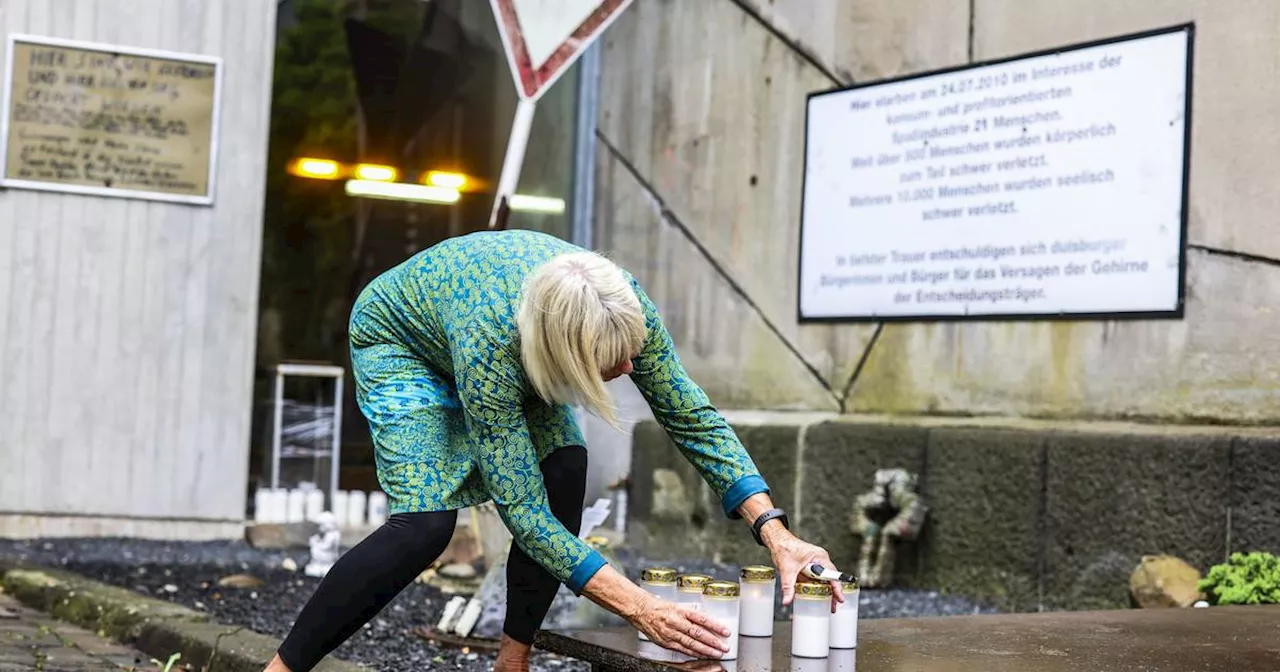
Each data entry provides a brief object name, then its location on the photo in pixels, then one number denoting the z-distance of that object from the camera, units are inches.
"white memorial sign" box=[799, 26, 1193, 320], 201.9
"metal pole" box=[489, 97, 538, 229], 217.3
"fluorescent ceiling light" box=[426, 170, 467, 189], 302.8
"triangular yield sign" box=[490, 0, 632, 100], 221.3
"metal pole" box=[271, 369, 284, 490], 289.1
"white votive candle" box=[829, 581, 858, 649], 108.0
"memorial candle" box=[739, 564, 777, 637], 110.6
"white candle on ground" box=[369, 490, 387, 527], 287.4
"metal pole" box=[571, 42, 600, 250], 313.6
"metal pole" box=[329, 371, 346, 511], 290.2
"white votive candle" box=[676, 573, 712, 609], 106.3
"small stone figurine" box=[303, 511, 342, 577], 229.3
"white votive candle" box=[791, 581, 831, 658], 104.7
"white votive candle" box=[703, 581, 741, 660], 103.3
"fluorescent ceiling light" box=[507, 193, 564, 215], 312.7
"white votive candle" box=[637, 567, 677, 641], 109.0
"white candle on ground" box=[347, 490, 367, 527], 288.8
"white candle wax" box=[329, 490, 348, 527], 287.6
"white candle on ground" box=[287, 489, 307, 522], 283.1
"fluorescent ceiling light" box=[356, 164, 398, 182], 299.2
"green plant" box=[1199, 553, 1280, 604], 171.5
